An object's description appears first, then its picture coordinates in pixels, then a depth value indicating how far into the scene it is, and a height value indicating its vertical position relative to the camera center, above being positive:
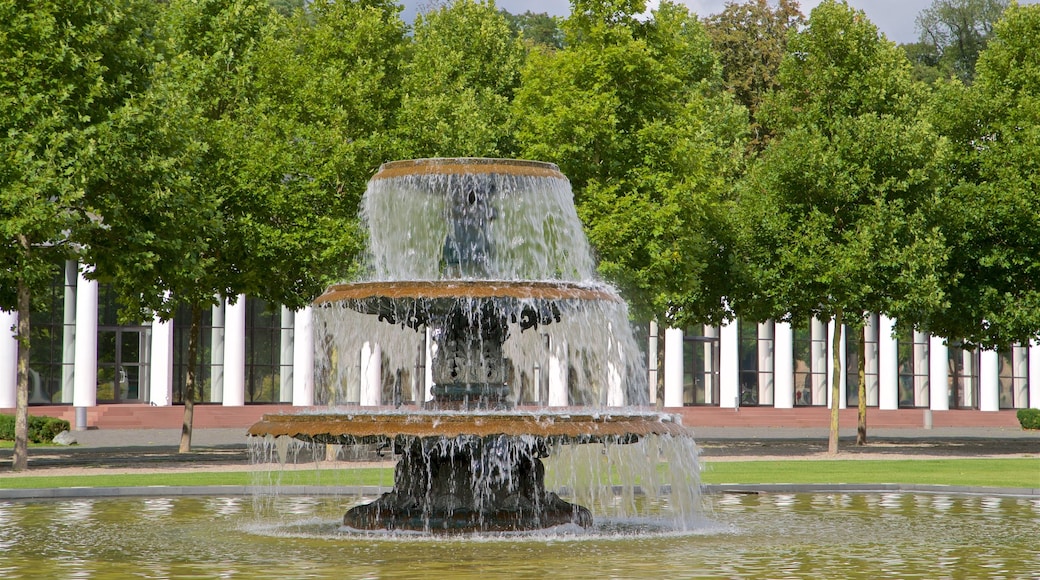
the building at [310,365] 53.59 -0.22
